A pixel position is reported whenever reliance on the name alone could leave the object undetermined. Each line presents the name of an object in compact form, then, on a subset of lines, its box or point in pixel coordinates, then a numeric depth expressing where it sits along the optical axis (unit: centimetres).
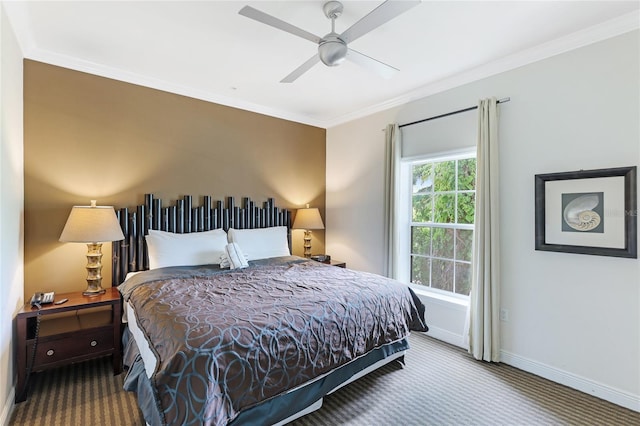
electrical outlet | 287
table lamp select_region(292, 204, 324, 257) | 423
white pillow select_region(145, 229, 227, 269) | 301
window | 331
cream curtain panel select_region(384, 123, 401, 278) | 375
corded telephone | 239
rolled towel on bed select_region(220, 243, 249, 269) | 309
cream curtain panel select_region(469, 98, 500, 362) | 285
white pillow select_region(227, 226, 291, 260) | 356
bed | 148
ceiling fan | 172
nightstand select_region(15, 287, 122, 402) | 223
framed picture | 222
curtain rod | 288
